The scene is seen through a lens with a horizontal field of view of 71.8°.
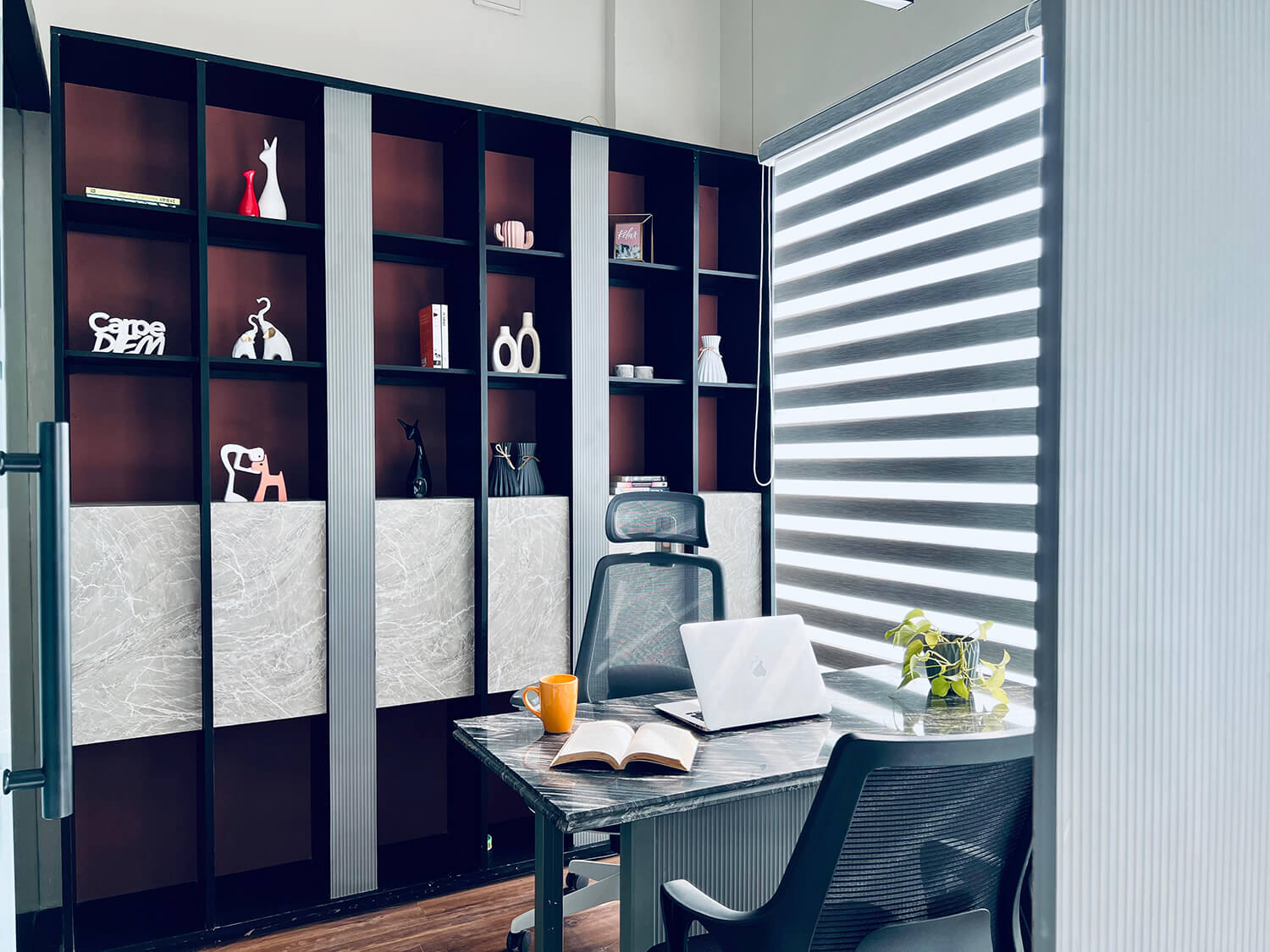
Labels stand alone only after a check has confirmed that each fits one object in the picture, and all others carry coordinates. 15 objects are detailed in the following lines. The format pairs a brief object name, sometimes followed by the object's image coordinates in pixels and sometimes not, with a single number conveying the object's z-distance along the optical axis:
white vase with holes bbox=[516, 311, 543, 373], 3.24
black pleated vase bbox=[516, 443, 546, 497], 3.22
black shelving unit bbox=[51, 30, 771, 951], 2.67
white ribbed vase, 3.56
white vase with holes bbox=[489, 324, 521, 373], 3.18
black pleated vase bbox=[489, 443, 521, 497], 3.16
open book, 1.58
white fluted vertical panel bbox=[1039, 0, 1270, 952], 0.38
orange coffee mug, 1.79
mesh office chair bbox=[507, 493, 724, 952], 2.50
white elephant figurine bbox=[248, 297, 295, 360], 2.82
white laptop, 1.83
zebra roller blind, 2.56
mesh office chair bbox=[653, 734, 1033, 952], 1.11
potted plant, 1.97
